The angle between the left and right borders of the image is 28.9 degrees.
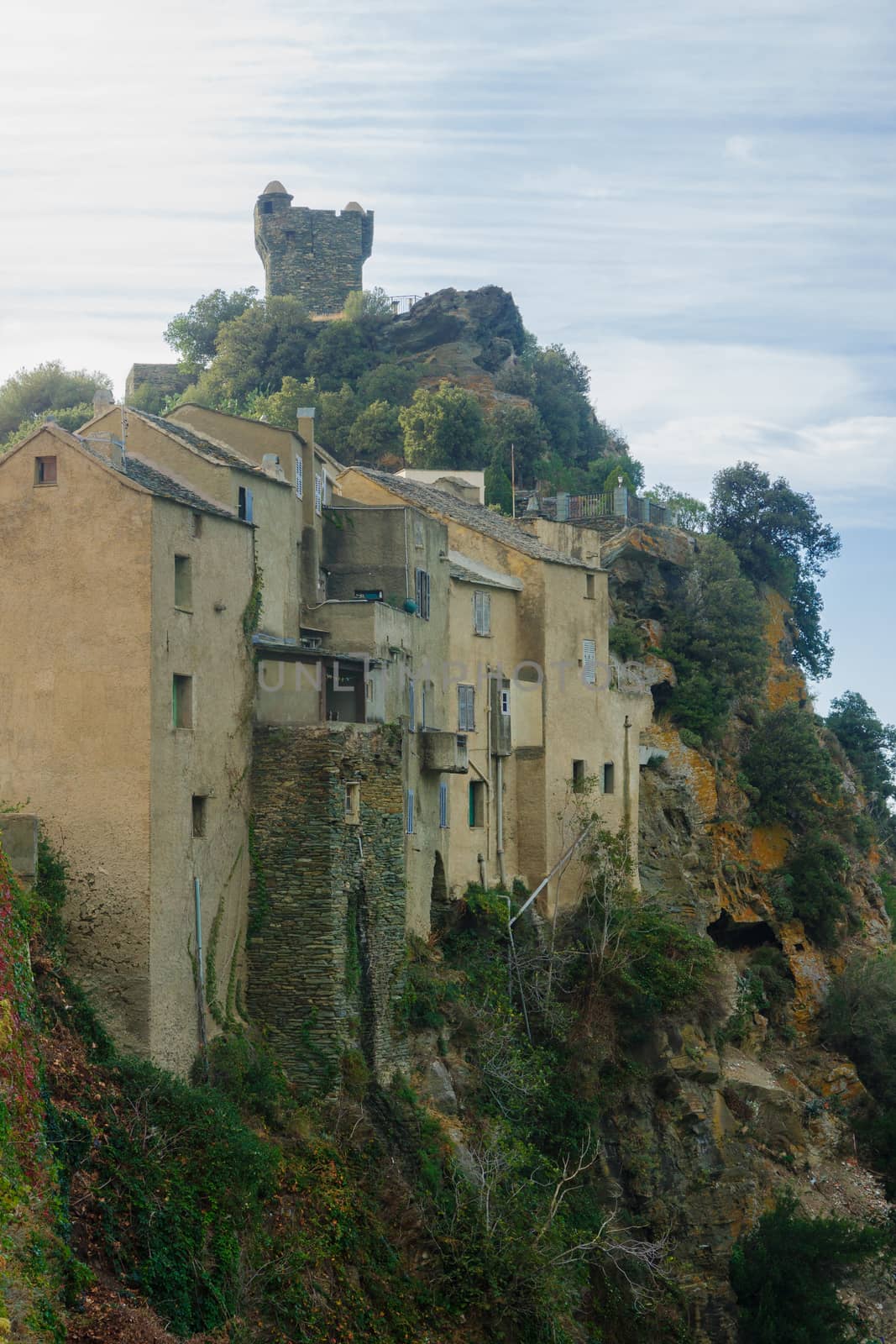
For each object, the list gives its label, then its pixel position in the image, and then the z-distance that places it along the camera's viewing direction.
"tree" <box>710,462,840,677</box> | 68.25
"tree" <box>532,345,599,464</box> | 75.38
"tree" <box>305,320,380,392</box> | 75.44
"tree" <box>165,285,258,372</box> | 81.69
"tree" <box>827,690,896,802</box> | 71.38
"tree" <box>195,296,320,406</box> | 75.44
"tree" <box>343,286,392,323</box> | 79.12
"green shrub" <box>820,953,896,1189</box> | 53.72
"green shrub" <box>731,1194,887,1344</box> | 41.31
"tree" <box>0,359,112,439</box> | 73.88
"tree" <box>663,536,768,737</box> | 57.28
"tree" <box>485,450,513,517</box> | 65.38
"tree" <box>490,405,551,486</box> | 69.12
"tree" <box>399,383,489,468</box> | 65.75
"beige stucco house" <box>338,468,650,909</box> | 43.19
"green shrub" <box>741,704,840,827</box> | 58.88
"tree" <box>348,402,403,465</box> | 67.81
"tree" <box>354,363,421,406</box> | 72.38
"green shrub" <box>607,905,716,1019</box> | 43.72
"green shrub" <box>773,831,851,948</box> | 57.22
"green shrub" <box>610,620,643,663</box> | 56.41
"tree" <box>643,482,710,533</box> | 68.00
